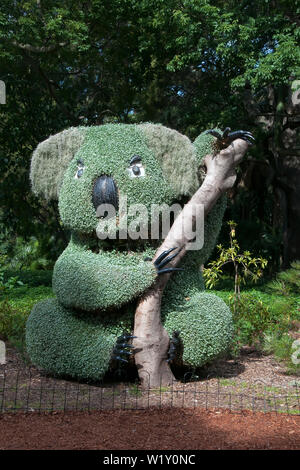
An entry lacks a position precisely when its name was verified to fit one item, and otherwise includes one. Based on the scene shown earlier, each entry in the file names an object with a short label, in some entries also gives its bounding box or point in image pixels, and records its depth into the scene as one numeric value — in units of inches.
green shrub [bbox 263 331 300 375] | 228.1
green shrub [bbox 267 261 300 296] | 255.6
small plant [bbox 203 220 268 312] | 269.0
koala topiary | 196.5
